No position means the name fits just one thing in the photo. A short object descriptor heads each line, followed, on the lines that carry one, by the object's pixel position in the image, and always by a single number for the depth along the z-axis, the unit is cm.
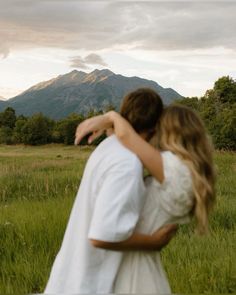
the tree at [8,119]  9869
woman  243
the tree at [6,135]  8619
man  229
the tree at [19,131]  8588
